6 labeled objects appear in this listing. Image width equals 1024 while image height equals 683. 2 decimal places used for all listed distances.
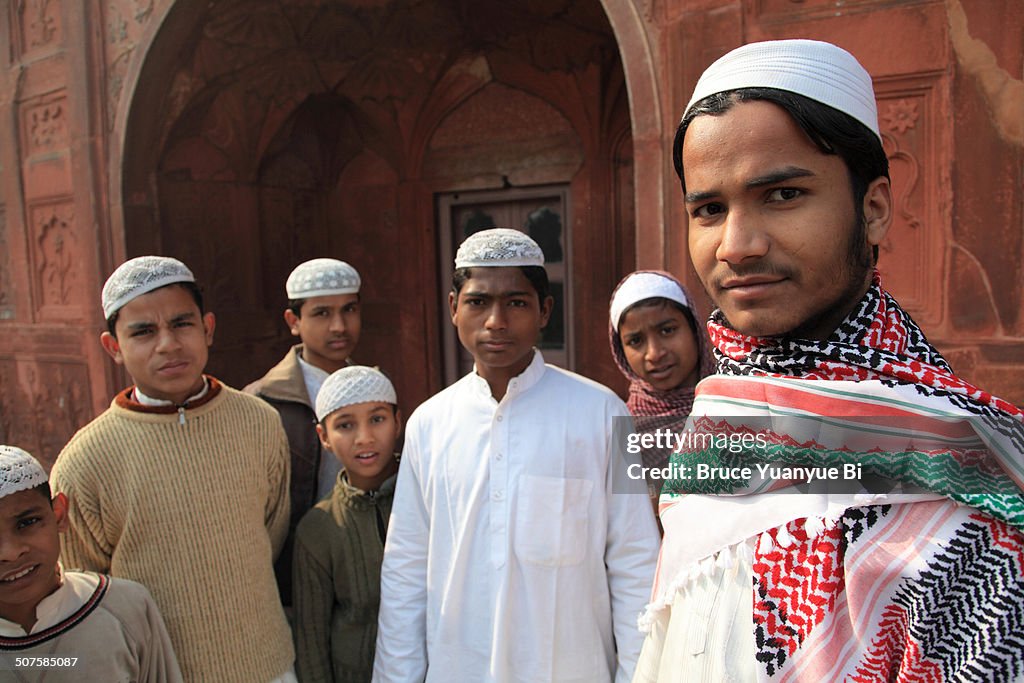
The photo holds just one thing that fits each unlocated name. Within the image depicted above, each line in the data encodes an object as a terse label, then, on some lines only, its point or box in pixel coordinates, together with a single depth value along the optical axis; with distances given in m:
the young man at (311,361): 2.59
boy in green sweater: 2.01
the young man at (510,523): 1.73
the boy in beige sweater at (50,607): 1.58
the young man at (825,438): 0.70
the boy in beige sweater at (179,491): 1.85
